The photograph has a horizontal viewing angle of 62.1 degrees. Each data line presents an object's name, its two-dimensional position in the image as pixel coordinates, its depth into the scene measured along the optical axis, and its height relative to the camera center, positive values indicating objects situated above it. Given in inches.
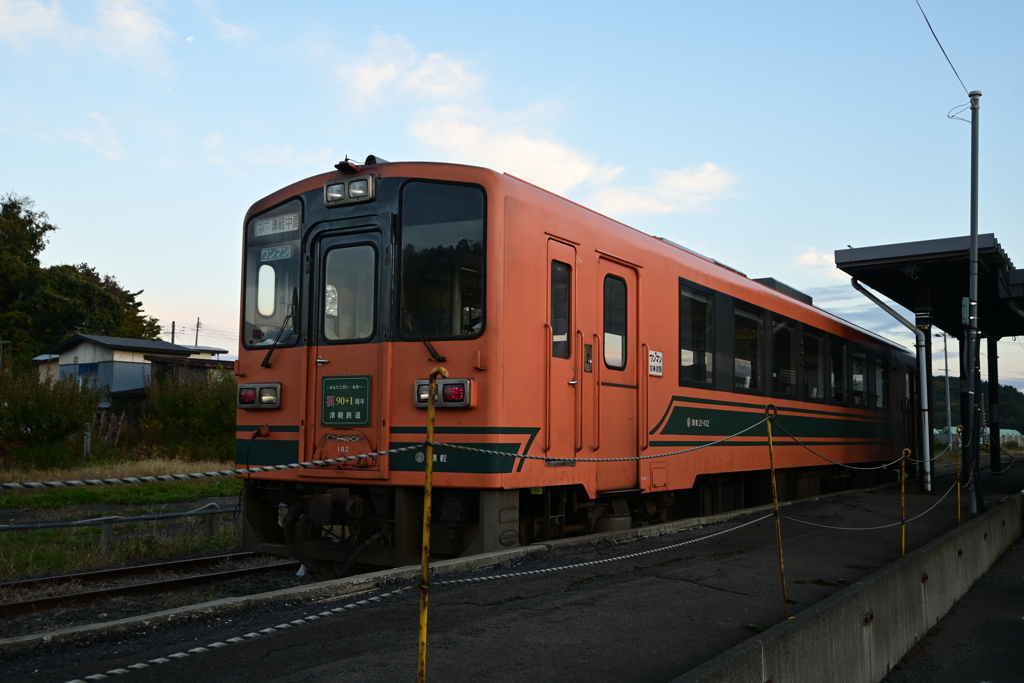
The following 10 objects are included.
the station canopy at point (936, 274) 533.0 +94.8
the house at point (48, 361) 1606.8 +83.5
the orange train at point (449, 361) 253.3 +15.5
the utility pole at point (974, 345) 478.9 +40.1
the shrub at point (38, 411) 819.4 -6.3
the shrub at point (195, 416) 1012.5 -12.0
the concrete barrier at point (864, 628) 156.1 -50.2
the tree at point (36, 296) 1664.6 +226.7
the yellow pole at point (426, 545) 116.4 -19.9
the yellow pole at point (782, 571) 199.7 -37.7
